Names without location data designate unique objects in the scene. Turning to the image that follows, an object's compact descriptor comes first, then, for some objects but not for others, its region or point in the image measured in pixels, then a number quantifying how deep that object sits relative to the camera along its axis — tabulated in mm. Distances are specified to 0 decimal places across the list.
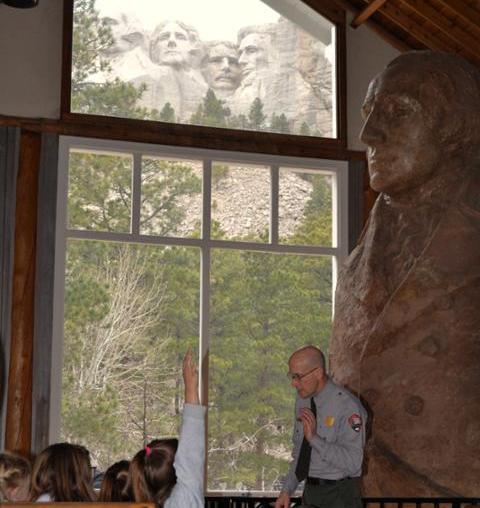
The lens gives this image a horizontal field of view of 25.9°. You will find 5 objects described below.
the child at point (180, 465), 3021
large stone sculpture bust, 4773
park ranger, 4152
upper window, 10664
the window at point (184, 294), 10062
